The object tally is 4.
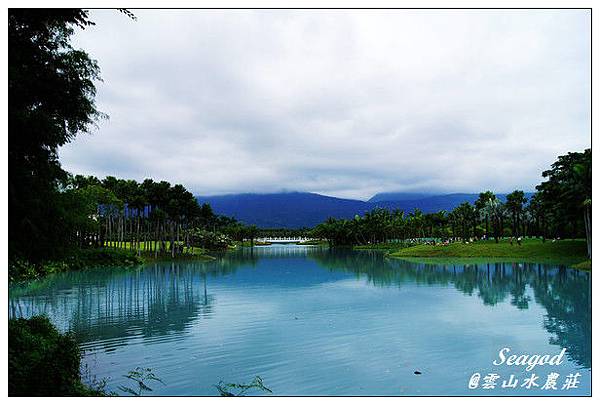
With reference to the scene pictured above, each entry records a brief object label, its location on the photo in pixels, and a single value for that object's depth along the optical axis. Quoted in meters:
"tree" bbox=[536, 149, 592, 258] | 56.94
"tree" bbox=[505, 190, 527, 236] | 106.38
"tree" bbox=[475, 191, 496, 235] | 121.00
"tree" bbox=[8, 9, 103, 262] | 13.43
